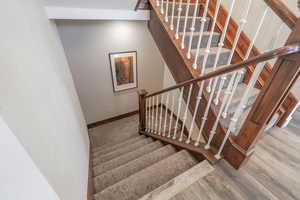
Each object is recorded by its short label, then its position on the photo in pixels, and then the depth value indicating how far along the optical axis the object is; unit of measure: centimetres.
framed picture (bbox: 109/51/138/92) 293
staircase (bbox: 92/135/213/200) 117
